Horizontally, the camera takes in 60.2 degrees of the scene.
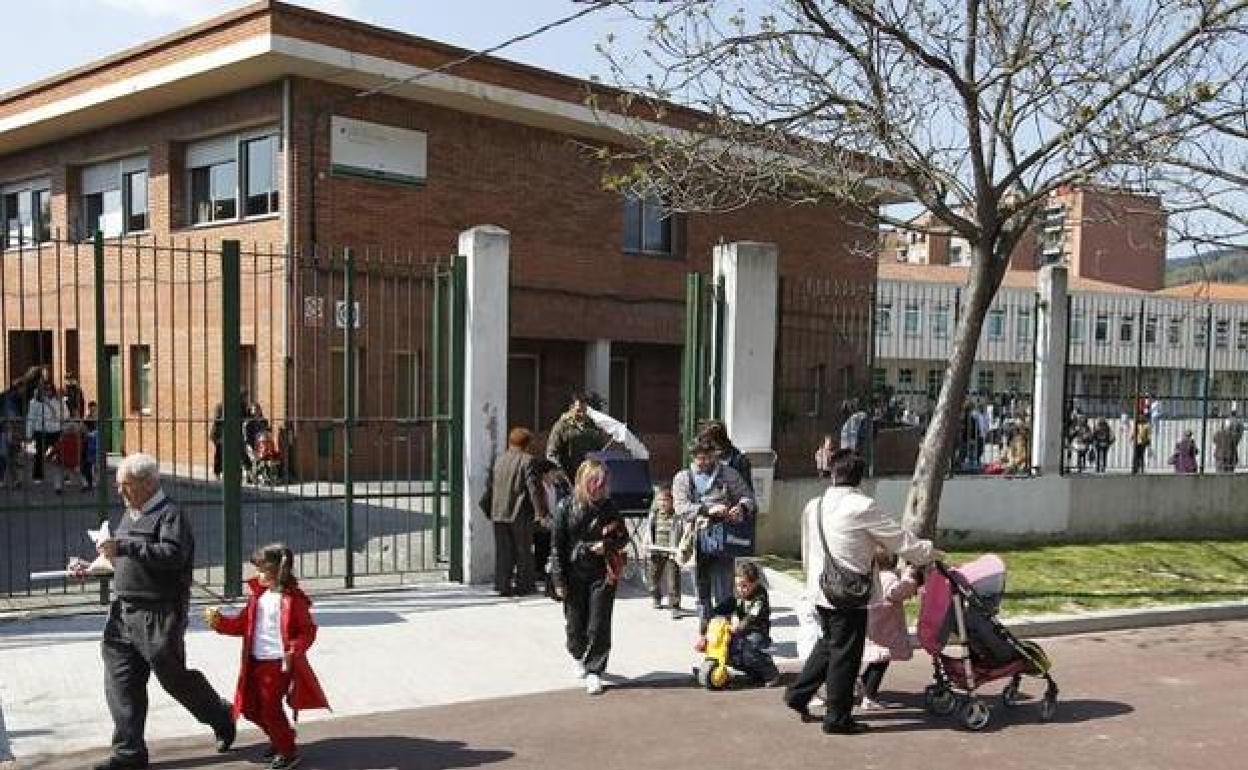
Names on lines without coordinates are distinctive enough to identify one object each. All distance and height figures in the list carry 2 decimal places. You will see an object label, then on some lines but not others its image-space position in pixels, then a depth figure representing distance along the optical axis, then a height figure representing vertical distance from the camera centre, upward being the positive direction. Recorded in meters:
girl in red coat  5.45 -1.61
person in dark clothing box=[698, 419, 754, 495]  7.96 -0.81
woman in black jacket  6.89 -1.41
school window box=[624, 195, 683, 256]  22.64 +2.37
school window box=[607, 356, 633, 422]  23.09 -1.05
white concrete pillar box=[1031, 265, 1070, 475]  13.54 -0.46
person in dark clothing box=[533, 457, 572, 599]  9.12 -1.28
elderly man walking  5.27 -1.36
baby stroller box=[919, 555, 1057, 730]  6.45 -1.85
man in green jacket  10.26 -0.96
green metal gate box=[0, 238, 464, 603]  8.88 -0.89
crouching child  7.22 -1.96
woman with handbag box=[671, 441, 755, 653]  7.64 -1.24
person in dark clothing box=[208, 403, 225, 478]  8.68 -1.12
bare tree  9.34 +1.95
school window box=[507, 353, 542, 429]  21.25 -1.01
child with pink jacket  6.46 -1.73
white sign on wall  17.62 +3.12
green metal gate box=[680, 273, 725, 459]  10.83 -0.15
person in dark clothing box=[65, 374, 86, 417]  14.60 -0.92
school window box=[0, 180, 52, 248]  22.81 +2.74
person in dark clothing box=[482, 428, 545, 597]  9.15 -1.46
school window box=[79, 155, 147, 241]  20.42 +2.65
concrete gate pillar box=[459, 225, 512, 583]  9.62 -0.29
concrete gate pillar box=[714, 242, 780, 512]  10.98 -0.08
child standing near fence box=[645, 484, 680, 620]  8.69 -1.71
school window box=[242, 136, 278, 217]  17.91 +2.67
